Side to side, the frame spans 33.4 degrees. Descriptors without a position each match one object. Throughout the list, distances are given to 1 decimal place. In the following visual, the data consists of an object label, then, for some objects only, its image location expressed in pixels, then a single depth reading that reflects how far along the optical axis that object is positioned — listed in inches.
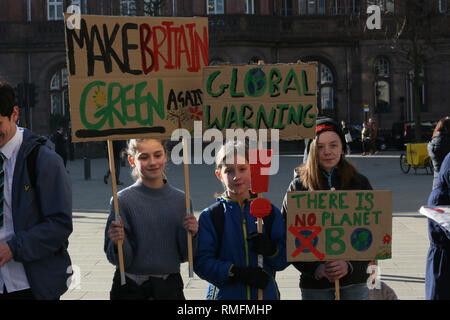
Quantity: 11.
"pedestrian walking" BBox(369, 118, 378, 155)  1257.4
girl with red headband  167.8
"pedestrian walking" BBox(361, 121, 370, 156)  1321.6
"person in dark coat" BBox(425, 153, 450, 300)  172.1
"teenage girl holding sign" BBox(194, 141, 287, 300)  157.5
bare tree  1214.3
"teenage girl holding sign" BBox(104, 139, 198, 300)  165.3
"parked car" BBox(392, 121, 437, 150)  1416.0
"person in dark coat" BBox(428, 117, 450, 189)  350.3
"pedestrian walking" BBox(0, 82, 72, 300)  146.7
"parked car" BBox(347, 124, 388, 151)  1467.8
